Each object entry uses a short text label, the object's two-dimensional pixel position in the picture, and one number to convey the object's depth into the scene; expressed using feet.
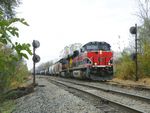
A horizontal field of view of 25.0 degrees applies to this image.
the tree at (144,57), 94.25
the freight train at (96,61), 93.40
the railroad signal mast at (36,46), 76.97
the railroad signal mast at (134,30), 92.71
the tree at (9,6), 63.67
